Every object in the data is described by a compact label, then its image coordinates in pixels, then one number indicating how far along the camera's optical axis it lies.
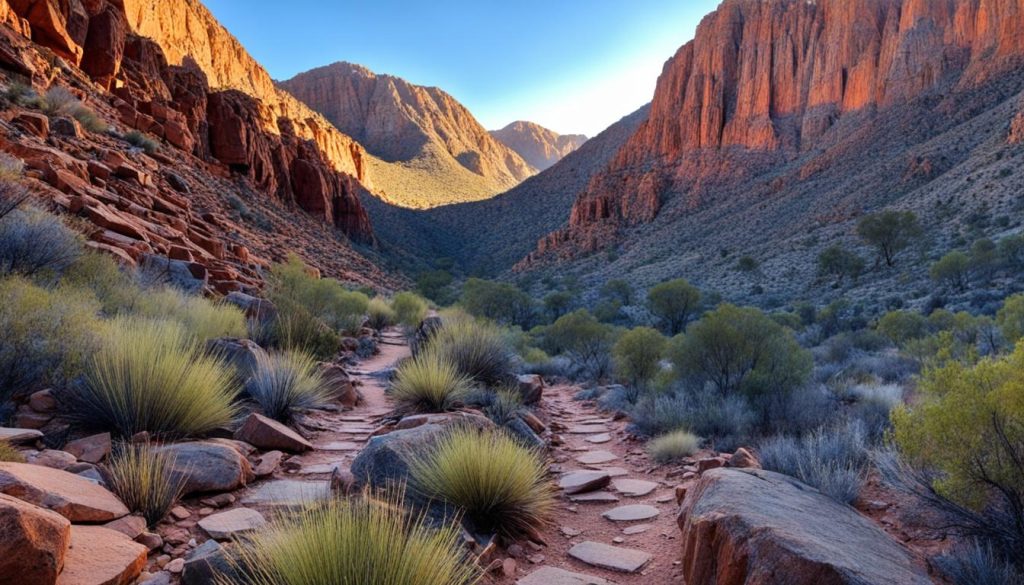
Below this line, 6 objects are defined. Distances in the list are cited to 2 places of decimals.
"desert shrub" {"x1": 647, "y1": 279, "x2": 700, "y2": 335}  28.06
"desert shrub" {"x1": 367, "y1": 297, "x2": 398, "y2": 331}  18.25
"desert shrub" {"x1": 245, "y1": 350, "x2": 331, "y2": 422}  6.06
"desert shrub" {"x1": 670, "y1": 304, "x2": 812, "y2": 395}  9.24
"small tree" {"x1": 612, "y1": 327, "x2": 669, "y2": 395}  11.52
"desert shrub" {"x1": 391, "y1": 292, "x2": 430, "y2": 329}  18.77
